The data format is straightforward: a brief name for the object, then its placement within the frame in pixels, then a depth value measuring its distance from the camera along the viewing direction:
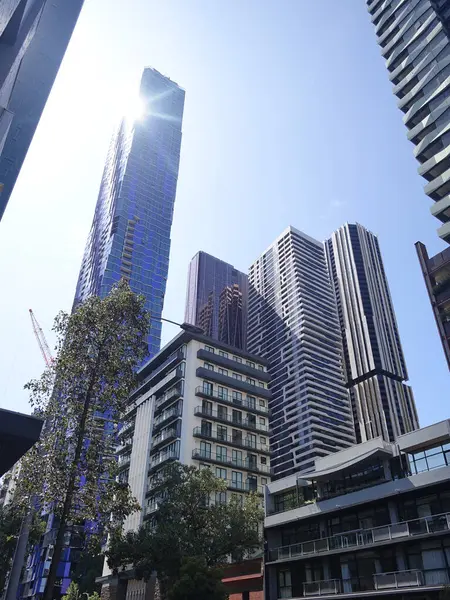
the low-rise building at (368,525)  29.75
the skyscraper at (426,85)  59.25
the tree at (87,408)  21.12
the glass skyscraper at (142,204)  119.00
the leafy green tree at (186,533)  34.66
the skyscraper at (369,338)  144.62
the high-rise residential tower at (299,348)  130.75
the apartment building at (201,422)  56.53
